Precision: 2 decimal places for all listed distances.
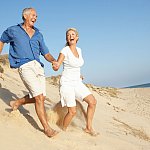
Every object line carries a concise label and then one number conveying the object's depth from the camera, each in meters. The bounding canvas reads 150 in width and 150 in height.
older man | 5.37
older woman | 6.02
